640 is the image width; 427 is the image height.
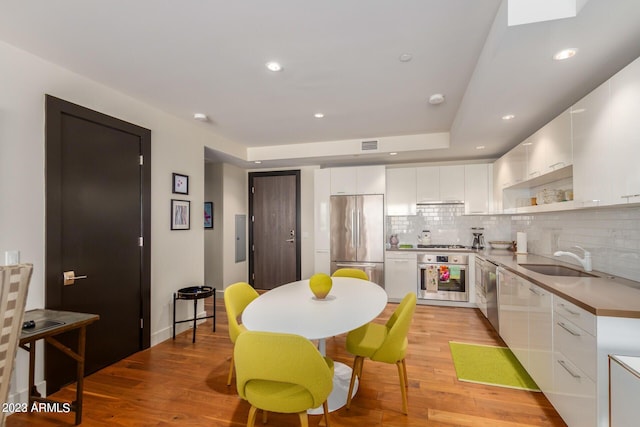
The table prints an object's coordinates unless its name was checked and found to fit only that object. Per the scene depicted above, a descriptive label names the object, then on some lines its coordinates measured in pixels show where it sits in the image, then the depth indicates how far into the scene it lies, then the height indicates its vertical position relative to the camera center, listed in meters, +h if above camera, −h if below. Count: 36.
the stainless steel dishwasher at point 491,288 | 3.53 -0.91
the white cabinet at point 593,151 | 1.91 +0.43
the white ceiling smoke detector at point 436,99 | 3.00 +1.19
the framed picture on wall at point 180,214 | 3.58 +0.02
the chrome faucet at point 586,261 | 2.64 -0.41
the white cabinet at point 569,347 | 1.55 -0.85
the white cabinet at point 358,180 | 5.05 +0.60
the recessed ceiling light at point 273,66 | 2.41 +1.22
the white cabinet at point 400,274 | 4.85 -0.96
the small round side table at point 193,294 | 3.43 -0.90
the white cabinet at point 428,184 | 5.03 +0.52
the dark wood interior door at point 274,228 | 5.88 -0.24
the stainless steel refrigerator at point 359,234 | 4.98 -0.31
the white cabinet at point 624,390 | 1.35 -0.83
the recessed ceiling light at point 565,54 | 1.80 +0.98
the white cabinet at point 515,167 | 3.46 +0.60
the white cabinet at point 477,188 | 4.83 +0.43
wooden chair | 1.23 -0.40
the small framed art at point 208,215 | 5.58 +0.02
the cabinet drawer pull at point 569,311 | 1.77 -0.59
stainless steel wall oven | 4.64 -0.96
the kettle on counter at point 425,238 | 5.29 -0.40
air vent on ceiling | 4.62 +1.08
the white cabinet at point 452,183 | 4.93 +0.52
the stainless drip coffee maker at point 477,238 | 4.98 -0.39
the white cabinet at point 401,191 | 5.14 +0.41
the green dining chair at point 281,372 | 1.44 -0.77
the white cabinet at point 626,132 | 1.67 +0.48
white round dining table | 1.75 -0.65
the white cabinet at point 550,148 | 2.44 +0.61
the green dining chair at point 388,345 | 2.06 -0.94
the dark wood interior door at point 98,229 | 2.42 -0.11
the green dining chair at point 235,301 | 2.33 -0.75
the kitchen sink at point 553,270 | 2.78 -0.55
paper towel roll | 4.21 -0.40
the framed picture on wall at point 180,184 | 3.61 +0.40
